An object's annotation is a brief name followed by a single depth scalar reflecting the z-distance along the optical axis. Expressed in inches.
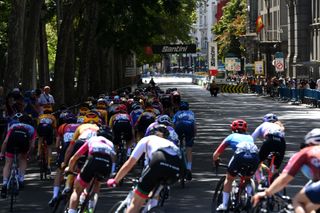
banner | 3353.8
